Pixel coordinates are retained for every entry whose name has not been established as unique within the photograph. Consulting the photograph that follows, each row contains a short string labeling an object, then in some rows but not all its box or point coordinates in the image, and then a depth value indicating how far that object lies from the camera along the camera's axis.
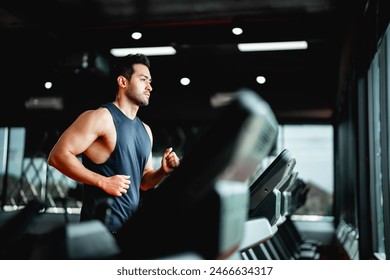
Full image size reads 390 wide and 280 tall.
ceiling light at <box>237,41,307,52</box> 4.77
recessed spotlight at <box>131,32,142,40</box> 4.30
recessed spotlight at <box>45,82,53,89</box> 4.94
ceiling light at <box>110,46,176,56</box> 4.51
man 1.64
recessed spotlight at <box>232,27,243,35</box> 4.39
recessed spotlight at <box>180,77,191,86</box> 6.40
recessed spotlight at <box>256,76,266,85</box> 6.90
